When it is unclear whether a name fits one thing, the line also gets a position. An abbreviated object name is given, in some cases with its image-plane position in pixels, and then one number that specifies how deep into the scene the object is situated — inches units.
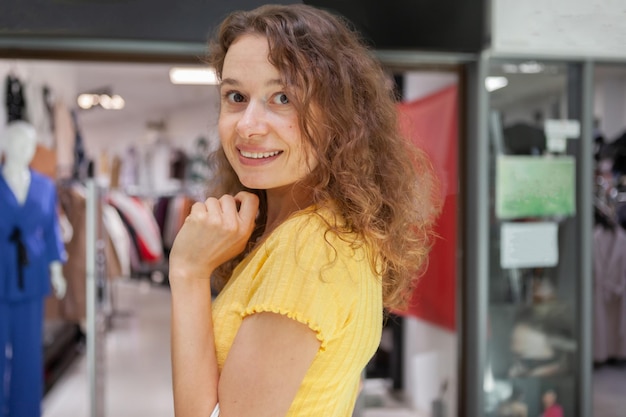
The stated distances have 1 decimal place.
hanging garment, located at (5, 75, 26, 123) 131.6
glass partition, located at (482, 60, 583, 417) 110.3
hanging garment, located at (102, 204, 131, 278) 186.4
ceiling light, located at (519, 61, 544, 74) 111.4
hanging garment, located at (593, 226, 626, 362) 142.0
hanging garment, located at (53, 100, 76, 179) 165.9
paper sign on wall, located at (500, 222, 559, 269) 112.5
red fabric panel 115.0
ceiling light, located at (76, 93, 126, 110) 216.3
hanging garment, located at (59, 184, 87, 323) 154.3
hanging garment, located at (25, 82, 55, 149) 141.4
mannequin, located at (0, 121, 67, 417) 118.6
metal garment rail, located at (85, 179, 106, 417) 120.7
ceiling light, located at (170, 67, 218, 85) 189.8
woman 34.0
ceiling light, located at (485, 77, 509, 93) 108.9
